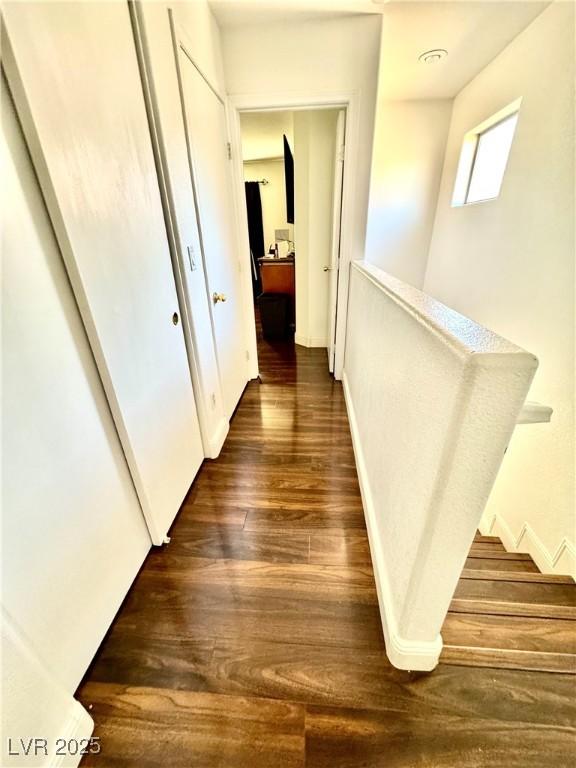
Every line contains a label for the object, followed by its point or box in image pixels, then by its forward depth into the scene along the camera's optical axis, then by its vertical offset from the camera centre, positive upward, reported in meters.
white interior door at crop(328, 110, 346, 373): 2.19 +0.09
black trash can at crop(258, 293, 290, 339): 3.75 -0.91
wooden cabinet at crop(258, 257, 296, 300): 3.76 -0.46
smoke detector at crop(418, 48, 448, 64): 2.23 +1.23
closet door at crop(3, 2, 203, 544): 0.74 +0.10
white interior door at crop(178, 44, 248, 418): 1.52 +0.12
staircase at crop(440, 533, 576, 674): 0.94 -1.21
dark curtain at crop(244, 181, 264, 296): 5.70 +0.19
